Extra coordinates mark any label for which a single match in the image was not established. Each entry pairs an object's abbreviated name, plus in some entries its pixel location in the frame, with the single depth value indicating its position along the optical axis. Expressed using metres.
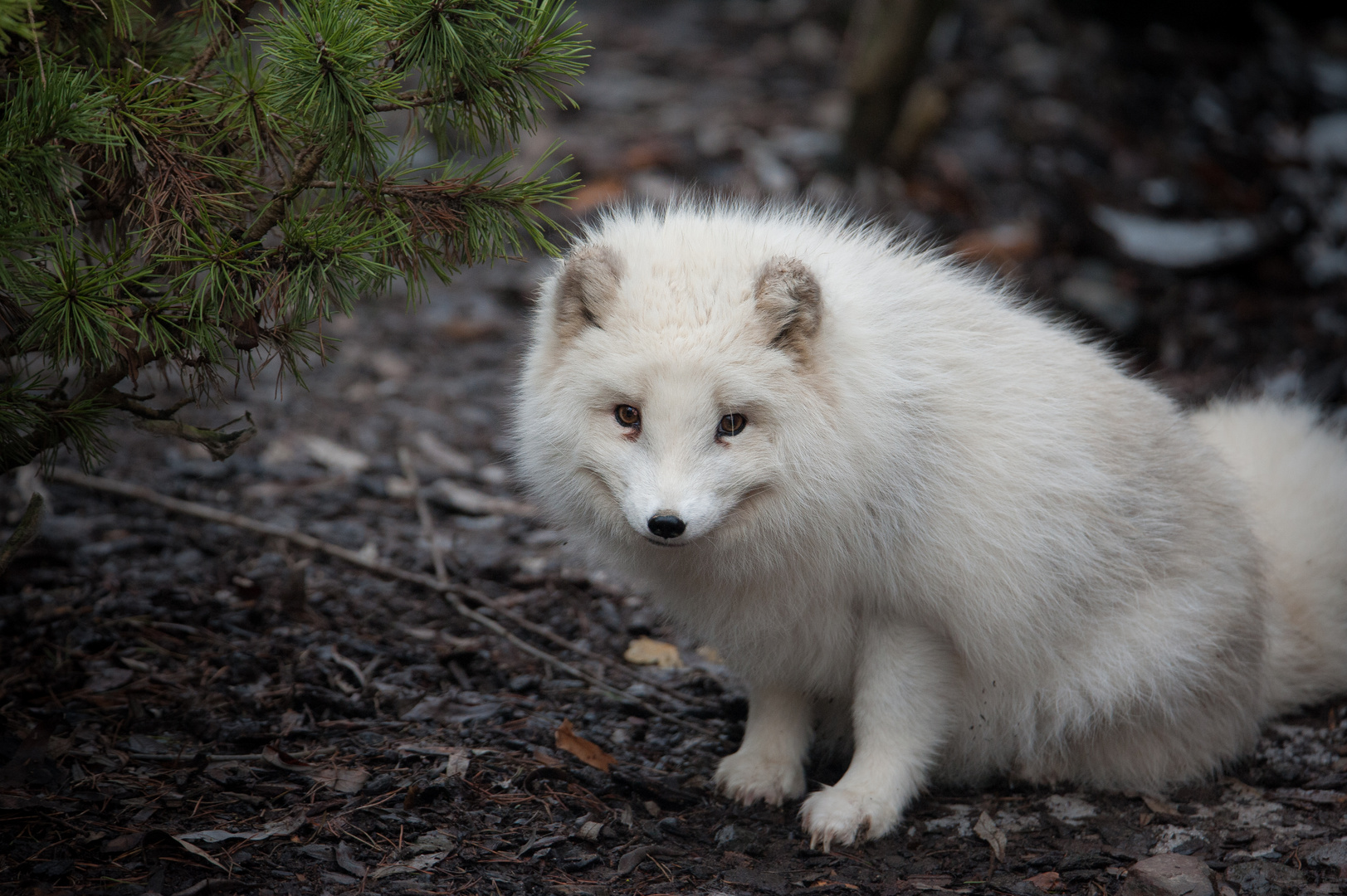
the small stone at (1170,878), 6.07
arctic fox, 5.97
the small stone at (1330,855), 6.33
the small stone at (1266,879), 6.11
